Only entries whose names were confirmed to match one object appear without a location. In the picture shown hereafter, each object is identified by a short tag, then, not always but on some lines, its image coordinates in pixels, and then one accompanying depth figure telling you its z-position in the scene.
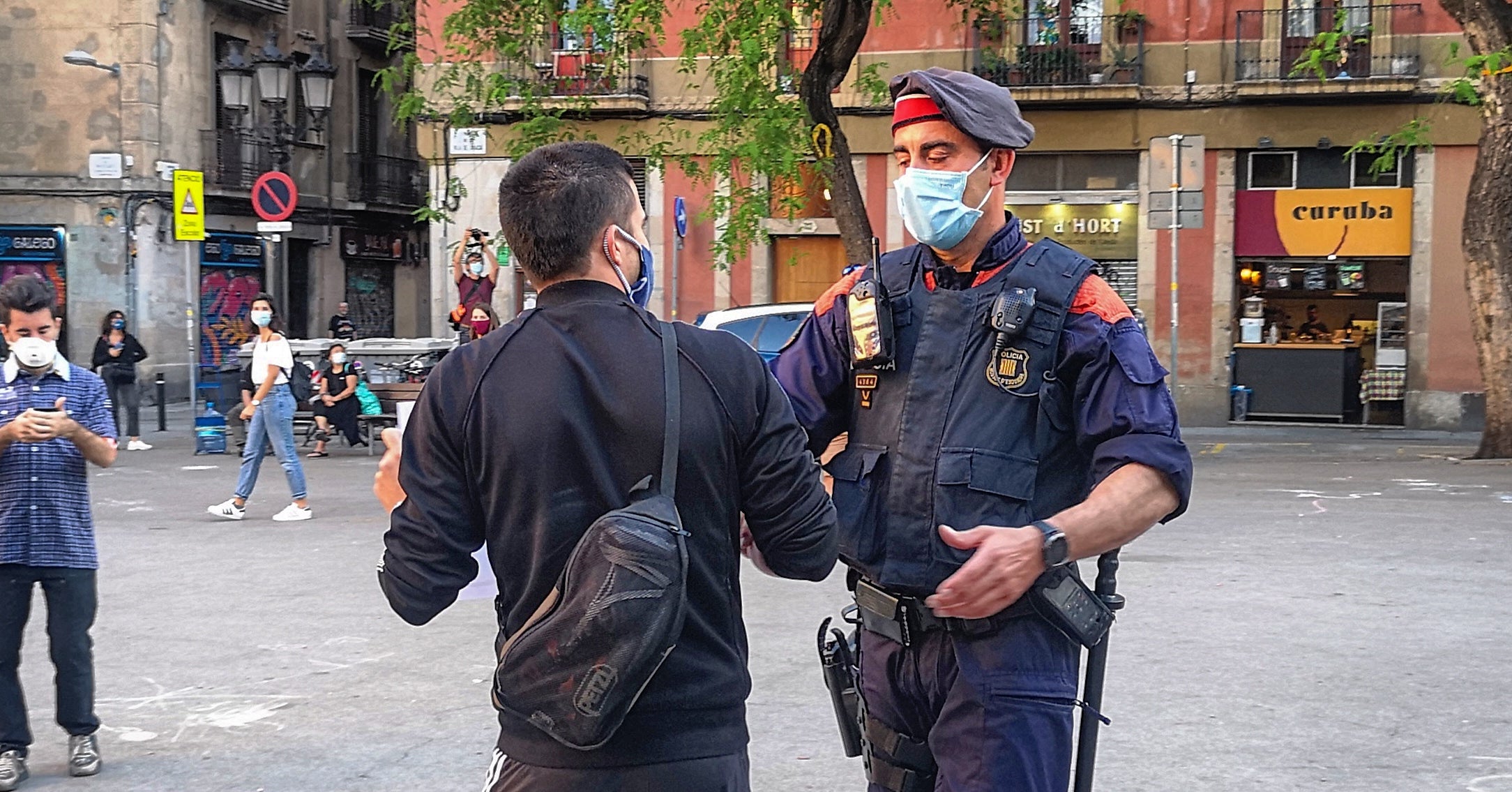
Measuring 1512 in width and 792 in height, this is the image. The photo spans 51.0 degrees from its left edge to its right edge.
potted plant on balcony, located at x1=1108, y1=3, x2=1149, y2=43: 23.44
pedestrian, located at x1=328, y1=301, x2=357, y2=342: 26.17
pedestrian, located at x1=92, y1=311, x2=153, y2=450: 19.33
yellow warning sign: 18.58
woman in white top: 12.67
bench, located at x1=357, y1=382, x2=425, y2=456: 18.27
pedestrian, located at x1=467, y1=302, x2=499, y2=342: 15.52
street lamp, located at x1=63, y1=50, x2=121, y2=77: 26.48
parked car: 14.66
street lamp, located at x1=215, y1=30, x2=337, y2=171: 19.86
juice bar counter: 22.78
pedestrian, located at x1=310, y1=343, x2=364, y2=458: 18.36
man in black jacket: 2.56
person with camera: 17.14
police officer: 2.93
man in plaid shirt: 5.55
